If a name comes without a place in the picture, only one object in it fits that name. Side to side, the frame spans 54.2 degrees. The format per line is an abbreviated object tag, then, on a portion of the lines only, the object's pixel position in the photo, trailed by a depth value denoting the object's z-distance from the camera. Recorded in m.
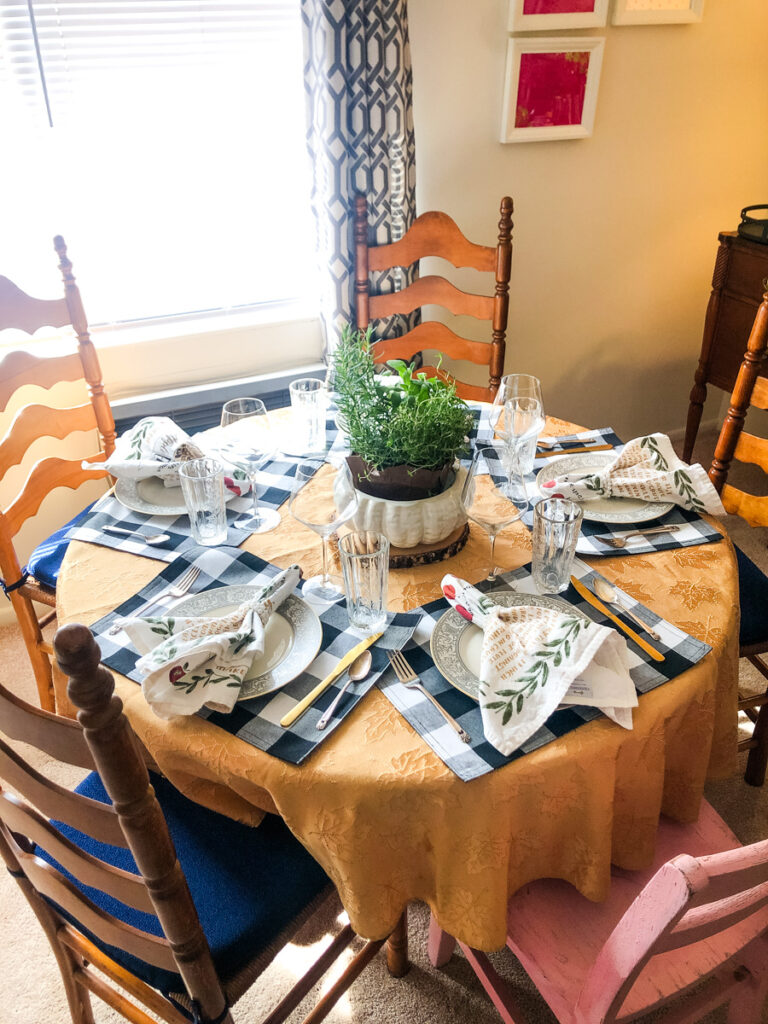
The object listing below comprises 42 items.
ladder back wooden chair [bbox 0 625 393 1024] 0.73
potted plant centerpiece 1.19
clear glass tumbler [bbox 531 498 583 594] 1.17
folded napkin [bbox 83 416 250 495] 1.47
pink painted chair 0.69
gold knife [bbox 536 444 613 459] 1.61
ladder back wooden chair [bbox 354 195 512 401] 2.13
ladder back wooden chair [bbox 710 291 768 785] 1.56
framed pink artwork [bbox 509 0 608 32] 2.20
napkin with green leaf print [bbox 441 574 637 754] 0.97
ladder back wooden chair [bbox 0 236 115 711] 1.74
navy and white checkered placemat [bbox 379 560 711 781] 0.95
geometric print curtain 1.95
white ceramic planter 1.23
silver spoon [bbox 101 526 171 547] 1.36
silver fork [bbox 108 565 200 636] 1.22
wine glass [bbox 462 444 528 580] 1.25
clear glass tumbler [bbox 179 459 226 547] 1.31
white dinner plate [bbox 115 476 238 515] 1.43
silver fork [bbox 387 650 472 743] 0.99
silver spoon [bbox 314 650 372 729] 1.00
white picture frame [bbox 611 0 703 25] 2.34
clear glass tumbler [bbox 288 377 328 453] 1.56
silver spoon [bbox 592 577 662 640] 1.14
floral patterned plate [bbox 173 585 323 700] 1.06
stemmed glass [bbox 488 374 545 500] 1.47
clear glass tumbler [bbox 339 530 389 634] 1.08
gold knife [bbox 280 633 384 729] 1.00
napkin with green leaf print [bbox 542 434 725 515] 1.38
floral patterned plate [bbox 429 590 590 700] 1.05
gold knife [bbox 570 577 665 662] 1.08
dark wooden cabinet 2.51
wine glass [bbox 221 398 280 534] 1.42
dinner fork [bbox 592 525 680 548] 1.32
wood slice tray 1.28
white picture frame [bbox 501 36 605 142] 2.26
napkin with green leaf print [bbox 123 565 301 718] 1.00
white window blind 1.93
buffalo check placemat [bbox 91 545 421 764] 0.98
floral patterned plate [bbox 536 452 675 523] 1.38
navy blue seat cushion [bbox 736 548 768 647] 1.55
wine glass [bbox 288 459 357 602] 1.23
